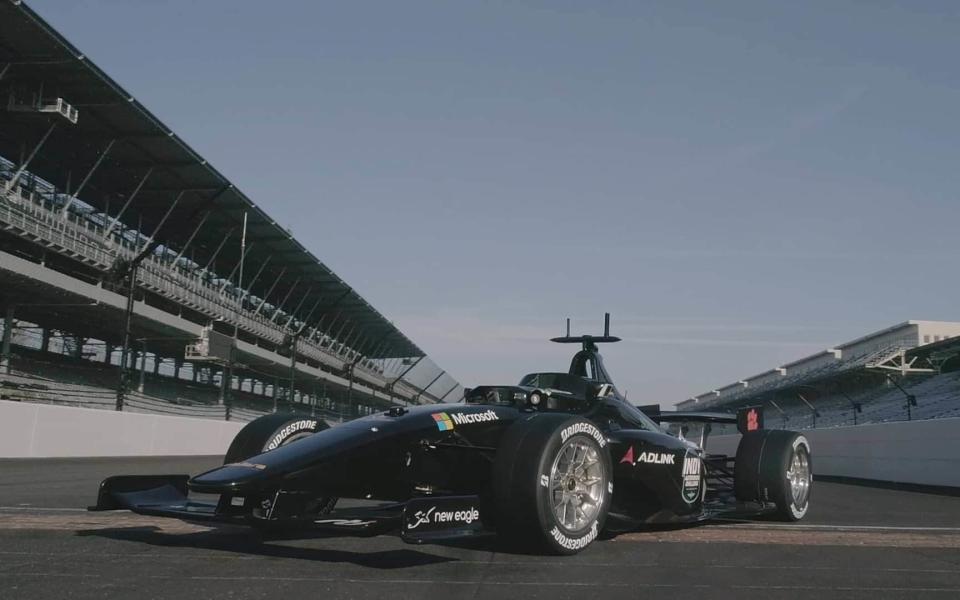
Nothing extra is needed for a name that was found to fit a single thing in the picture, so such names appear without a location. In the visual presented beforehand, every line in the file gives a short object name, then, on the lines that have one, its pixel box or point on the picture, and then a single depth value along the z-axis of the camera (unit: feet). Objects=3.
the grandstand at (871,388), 143.95
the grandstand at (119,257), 97.35
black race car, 16.48
